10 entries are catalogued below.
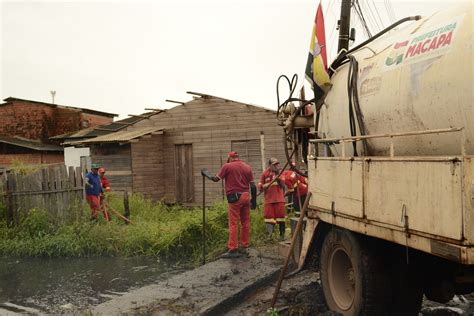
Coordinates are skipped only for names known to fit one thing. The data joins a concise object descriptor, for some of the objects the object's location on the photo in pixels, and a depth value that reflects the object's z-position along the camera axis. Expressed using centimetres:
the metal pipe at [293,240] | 505
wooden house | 1495
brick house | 2819
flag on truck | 485
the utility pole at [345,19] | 1170
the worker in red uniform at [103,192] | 1109
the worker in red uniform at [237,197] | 776
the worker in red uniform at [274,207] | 915
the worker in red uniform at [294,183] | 1022
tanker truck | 293
